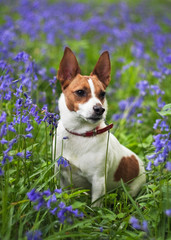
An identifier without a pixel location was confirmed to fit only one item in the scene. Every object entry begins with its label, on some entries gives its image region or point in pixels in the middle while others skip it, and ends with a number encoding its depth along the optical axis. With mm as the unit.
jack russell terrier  3041
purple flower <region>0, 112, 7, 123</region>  2133
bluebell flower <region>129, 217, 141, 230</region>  2186
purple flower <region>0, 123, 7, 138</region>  2156
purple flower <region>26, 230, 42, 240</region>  2170
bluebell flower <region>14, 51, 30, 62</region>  3550
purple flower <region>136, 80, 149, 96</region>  4809
